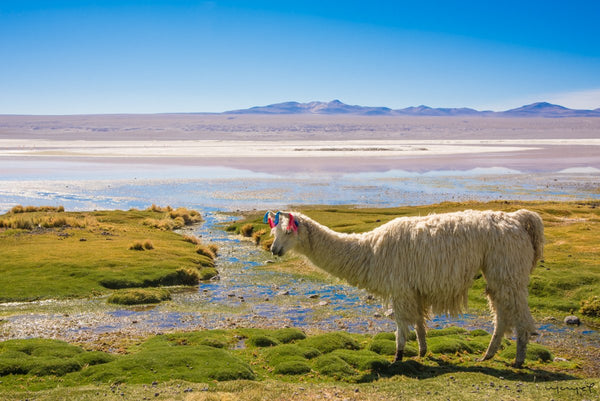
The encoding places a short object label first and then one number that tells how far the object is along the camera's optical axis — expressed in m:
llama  10.18
